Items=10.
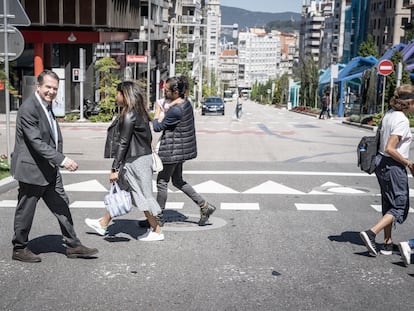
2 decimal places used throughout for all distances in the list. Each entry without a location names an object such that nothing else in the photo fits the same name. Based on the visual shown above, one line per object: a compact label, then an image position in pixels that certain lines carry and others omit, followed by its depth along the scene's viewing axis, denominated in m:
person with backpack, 7.11
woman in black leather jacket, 7.54
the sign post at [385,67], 32.75
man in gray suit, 6.59
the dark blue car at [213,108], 52.31
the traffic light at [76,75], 31.44
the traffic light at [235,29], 47.50
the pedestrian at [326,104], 45.72
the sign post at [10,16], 11.96
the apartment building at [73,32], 34.94
